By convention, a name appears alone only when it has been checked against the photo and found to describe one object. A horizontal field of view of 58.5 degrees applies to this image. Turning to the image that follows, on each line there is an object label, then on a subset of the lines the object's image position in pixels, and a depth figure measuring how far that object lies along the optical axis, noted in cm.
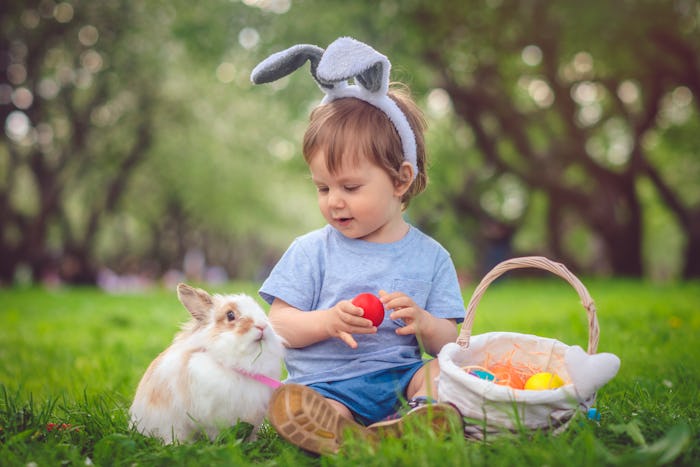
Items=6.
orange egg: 253
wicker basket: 218
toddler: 268
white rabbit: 241
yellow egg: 246
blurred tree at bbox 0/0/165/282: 1419
